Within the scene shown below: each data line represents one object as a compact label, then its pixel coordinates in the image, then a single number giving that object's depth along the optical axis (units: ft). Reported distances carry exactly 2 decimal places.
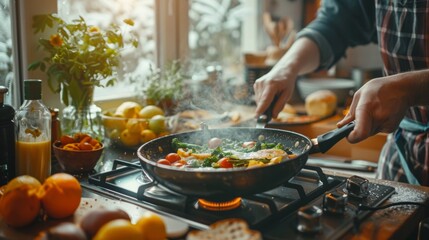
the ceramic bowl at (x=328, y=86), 8.39
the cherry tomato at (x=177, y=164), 3.64
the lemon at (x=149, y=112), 5.61
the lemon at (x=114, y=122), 5.34
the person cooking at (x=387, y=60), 4.00
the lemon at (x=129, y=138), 5.27
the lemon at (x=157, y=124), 5.36
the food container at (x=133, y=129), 5.28
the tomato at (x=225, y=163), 3.57
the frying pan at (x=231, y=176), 3.08
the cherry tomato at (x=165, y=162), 3.66
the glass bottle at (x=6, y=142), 3.75
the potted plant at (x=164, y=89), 6.23
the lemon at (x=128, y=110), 5.50
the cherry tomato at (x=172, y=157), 3.83
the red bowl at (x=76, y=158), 4.24
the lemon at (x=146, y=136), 5.26
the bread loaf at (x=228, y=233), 2.58
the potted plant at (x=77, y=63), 4.82
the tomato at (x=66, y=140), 4.38
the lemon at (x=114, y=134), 5.35
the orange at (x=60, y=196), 3.18
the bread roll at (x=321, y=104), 7.65
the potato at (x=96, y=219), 2.79
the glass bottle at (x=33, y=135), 3.94
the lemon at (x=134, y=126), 5.27
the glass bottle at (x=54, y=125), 4.57
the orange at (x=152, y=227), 2.79
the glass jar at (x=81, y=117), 5.07
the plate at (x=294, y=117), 6.99
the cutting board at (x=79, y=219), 3.00
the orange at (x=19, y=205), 3.04
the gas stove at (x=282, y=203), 3.08
